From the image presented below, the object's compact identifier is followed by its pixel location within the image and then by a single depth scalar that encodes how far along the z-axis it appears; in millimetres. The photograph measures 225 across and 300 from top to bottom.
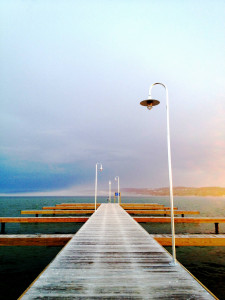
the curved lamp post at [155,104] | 5786
